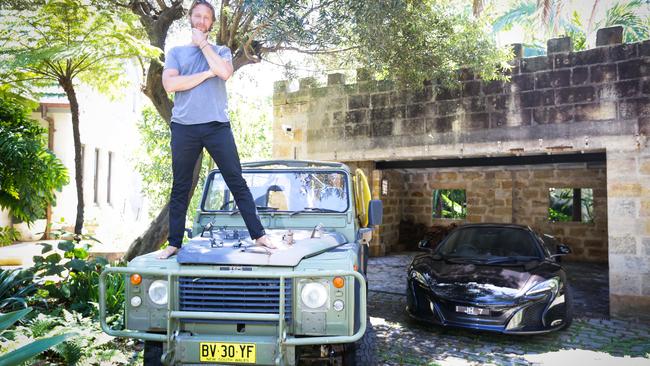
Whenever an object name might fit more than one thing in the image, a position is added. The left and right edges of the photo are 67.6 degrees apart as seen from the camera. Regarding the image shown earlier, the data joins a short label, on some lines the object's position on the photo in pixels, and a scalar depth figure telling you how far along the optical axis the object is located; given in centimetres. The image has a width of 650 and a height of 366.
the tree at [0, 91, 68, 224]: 583
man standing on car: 366
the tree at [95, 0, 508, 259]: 652
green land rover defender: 306
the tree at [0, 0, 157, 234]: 648
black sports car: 538
